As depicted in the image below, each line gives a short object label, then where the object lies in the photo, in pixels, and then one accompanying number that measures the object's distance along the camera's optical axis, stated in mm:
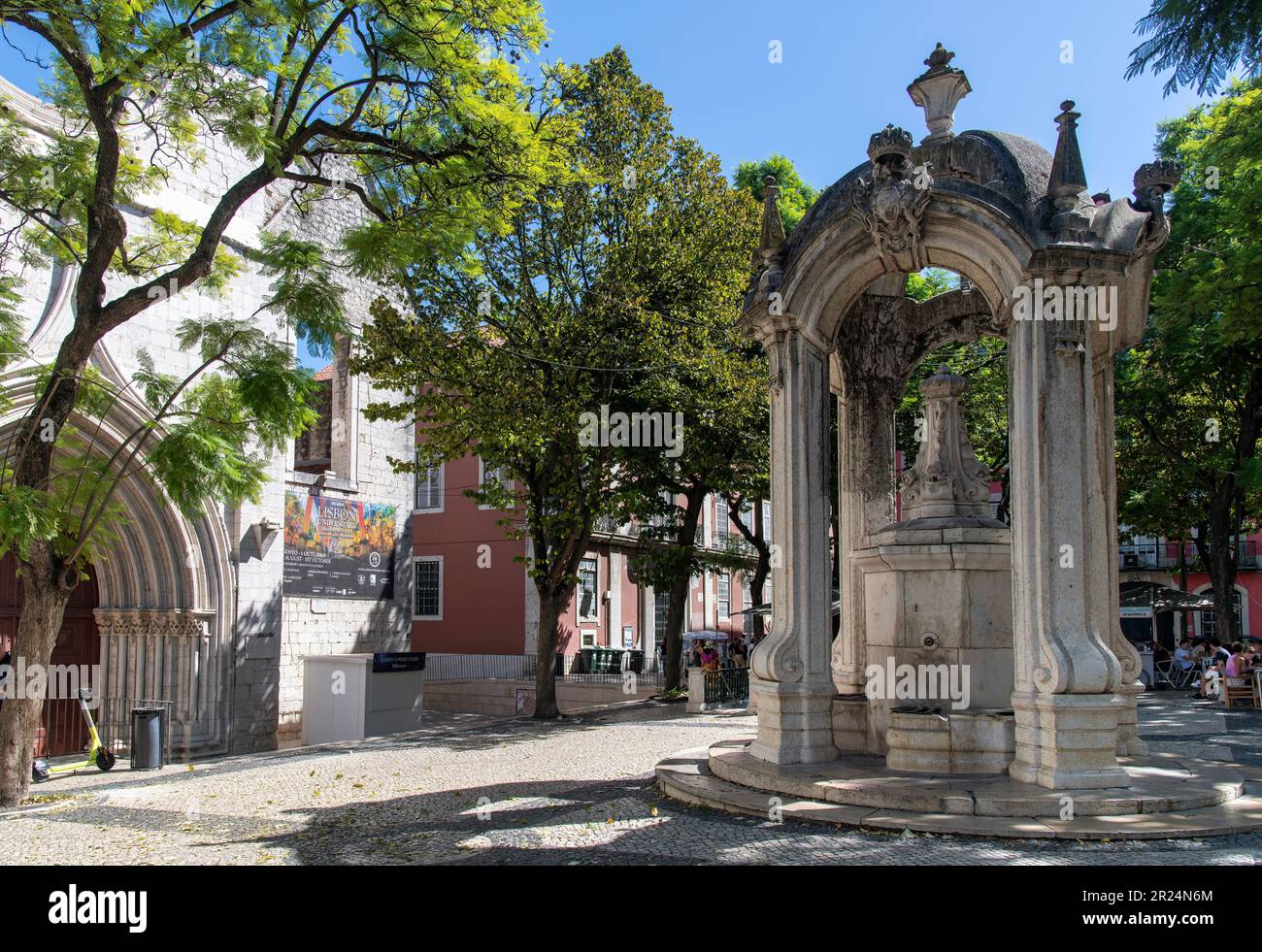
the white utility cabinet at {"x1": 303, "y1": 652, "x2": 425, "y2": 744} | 20062
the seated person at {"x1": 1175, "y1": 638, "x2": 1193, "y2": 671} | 26516
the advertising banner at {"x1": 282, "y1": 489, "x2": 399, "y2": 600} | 22328
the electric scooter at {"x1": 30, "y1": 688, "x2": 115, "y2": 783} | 15852
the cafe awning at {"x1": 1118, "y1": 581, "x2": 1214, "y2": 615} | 28984
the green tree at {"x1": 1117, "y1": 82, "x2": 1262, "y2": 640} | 15945
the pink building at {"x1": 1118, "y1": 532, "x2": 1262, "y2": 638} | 45906
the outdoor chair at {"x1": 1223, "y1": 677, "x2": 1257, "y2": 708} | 20000
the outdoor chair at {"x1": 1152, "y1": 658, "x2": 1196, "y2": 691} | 26422
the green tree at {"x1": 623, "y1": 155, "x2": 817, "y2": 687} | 21234
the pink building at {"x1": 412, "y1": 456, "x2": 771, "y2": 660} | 34750
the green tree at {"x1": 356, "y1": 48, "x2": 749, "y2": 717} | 19438
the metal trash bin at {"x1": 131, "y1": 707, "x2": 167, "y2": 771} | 16328
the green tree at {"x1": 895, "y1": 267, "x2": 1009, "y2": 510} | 26688
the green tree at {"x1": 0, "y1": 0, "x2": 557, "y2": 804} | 11469
